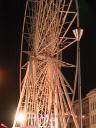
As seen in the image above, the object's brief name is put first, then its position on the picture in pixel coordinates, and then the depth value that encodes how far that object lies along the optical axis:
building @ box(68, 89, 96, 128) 100.56
